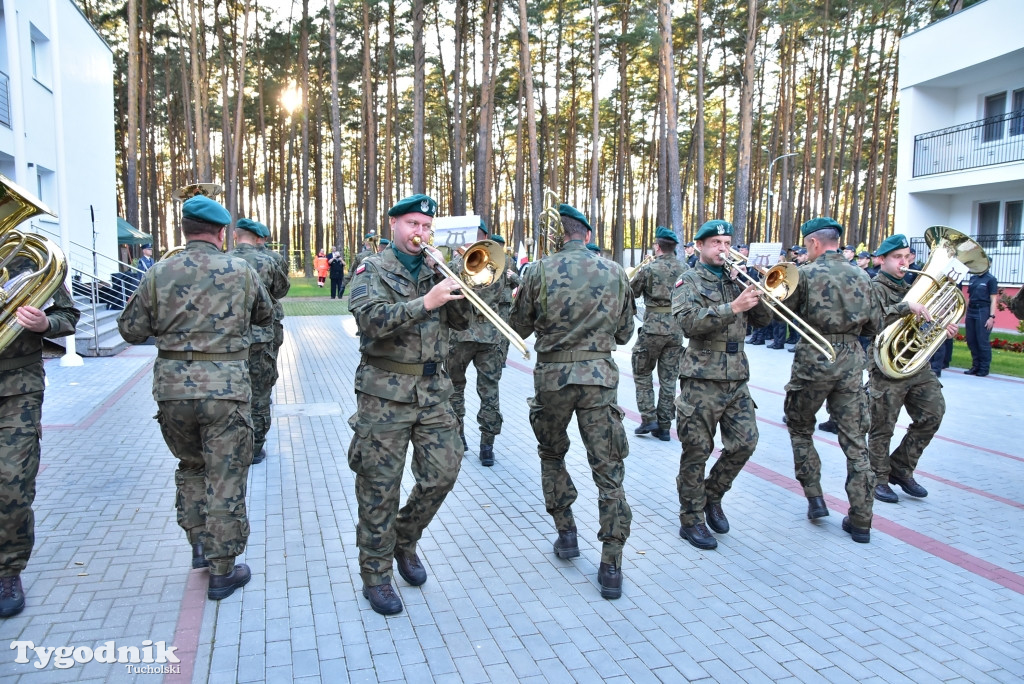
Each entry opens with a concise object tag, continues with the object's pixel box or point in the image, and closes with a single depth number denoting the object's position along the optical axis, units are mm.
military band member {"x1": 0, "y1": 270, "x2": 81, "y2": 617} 3826
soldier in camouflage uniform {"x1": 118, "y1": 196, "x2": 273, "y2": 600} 3932
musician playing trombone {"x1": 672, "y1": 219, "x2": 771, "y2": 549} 4895
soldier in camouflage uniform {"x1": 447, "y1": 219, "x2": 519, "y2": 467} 6887
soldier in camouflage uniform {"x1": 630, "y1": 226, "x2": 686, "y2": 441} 7836
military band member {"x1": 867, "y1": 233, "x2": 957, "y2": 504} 5812
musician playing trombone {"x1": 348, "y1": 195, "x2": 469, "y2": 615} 3906
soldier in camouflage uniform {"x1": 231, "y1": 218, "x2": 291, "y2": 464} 6582
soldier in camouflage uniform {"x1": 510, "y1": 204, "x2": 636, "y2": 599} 4246
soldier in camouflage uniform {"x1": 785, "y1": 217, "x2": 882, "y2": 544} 5082
